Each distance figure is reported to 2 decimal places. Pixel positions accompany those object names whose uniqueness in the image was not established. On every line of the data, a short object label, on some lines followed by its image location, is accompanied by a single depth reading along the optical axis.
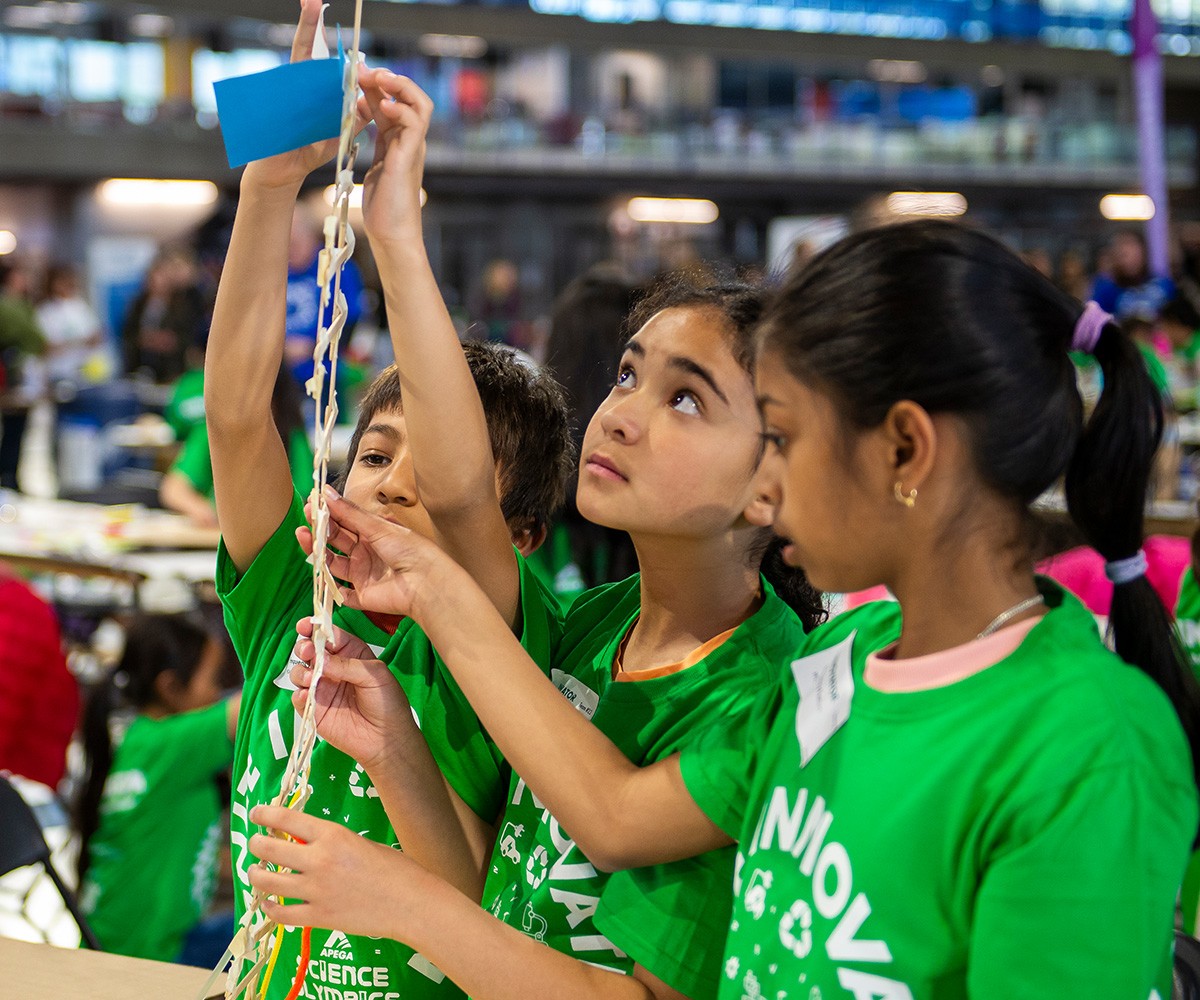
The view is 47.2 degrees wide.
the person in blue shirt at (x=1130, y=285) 8.16
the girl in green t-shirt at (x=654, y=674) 1.09
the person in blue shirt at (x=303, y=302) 5.08
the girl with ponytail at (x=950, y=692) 0.81
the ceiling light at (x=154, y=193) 18.22
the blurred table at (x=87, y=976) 1.40
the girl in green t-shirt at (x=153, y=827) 2.64
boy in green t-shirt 1.17
